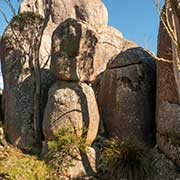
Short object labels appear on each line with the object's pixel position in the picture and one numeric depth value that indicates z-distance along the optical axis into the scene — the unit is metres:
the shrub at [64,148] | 6.73
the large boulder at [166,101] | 6.66
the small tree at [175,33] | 4.14
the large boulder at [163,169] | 6.33
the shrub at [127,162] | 6.41
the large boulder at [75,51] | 7.56
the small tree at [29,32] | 8.32
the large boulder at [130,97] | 7.67
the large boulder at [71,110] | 7.25
